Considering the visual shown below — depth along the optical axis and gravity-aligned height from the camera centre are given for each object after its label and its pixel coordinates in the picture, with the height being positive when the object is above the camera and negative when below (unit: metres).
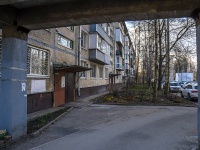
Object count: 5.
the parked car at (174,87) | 22.05 -1.34
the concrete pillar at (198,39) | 3.68 +0.94
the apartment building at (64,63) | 7.80 +0.98
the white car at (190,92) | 13.49 -1.26
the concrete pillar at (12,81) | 4.41 -0.09
